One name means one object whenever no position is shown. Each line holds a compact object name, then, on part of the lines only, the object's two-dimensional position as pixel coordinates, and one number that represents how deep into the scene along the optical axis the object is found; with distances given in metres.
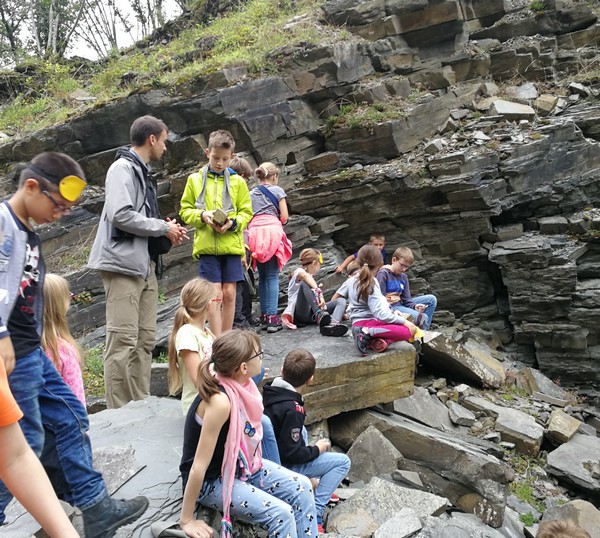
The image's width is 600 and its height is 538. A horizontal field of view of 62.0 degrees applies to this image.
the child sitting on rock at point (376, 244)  8.79
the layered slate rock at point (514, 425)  7.23
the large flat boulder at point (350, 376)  5.79
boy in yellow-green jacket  5.55
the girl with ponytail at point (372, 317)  6.07
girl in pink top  3.37
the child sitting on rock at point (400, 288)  7.69
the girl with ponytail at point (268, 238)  6.94
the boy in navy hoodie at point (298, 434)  3.92
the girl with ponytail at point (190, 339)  4.02
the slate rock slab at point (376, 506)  4.05
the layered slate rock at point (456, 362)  7.93
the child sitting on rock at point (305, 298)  7.37
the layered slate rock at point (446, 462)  5.44
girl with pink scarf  3.03
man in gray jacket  4.57
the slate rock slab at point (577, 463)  6.79
